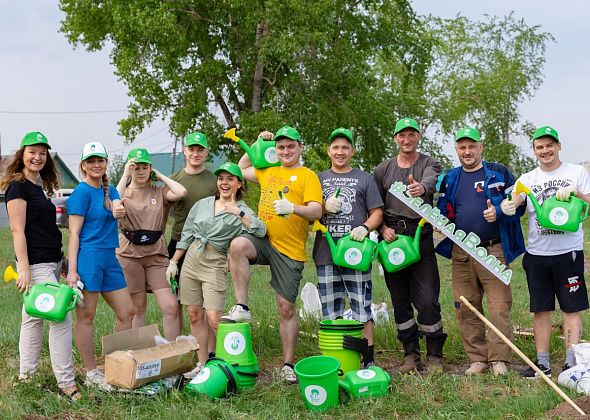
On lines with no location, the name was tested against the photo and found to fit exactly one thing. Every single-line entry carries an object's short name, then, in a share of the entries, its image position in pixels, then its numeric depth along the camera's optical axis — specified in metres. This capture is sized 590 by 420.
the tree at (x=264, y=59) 18.95
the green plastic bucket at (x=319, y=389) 4.71
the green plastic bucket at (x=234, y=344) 5.21
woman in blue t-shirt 5.19
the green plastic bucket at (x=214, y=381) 4.99
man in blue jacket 5.50
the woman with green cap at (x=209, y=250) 5.56
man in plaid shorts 5.55
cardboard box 4.90
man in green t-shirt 5.96
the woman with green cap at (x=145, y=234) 5.76
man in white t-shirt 5.31
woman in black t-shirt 4.99
